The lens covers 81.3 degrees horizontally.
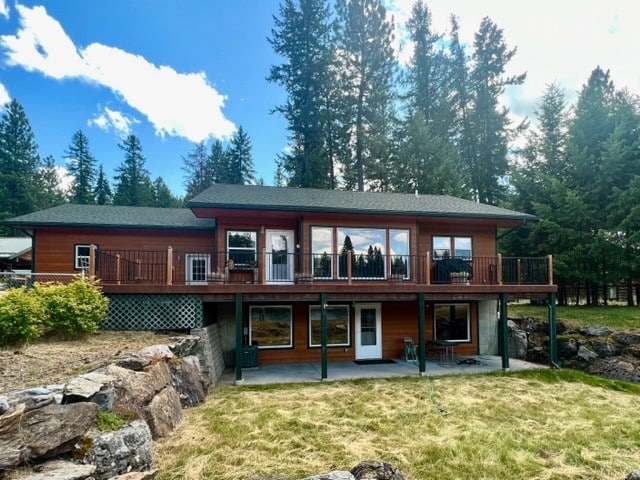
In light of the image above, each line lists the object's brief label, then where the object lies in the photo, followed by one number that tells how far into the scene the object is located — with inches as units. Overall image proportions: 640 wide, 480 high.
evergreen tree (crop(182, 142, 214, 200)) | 1311.5
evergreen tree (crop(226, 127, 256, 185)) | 1304.3
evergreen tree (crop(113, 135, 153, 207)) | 1390.3
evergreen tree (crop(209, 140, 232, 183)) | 1293.1
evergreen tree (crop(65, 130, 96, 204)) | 1459.2
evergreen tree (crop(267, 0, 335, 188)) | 890.7
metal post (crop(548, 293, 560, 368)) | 410.9
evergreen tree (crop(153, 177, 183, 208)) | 1432.1
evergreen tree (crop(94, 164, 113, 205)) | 1457.9
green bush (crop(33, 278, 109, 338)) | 273.4
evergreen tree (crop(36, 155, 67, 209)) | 1342.3
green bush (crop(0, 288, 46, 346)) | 238.1
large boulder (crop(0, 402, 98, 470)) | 123.5
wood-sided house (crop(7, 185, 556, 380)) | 404.2
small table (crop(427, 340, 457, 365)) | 445.3
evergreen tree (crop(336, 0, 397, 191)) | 898.1
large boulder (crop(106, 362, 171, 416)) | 183.6
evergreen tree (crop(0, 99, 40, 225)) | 1263.5
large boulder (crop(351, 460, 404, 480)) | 159.2
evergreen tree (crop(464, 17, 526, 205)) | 999.6
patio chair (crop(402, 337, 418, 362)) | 448.8
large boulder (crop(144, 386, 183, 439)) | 198.1
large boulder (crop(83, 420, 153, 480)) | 143.6
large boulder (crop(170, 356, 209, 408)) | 265.9
